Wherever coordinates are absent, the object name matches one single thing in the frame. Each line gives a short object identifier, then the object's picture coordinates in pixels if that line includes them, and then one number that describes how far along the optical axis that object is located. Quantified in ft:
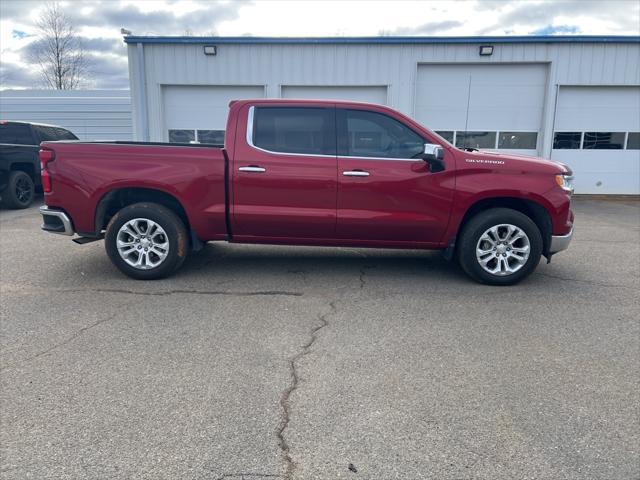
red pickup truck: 17.15
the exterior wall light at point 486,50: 42.32
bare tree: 106.63
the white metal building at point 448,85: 42.70
